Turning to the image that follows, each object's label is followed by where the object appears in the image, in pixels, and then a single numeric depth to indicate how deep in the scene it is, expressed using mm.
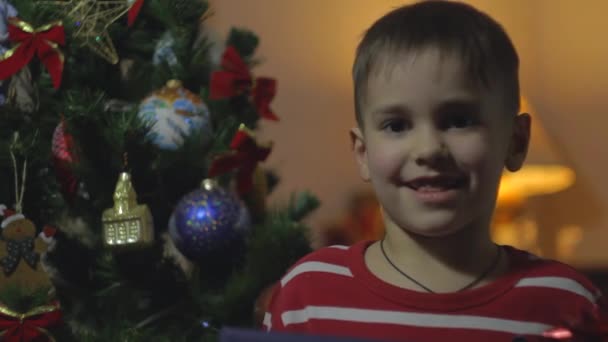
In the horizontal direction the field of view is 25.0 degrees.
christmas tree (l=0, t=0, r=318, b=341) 1535
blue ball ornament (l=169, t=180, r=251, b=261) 1570
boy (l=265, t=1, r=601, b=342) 1241
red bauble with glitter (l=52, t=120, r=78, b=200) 1525
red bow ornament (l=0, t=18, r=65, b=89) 1545
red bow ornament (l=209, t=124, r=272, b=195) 1611
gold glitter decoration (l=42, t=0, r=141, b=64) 1590
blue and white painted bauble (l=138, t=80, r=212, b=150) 1593
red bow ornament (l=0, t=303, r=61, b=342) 1417
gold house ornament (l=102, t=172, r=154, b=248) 1511
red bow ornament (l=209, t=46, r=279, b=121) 1644
